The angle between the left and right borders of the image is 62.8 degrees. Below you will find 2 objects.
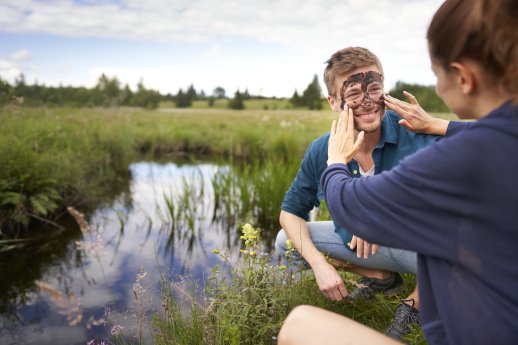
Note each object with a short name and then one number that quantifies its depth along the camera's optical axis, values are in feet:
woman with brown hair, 3.53
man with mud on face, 8.30
